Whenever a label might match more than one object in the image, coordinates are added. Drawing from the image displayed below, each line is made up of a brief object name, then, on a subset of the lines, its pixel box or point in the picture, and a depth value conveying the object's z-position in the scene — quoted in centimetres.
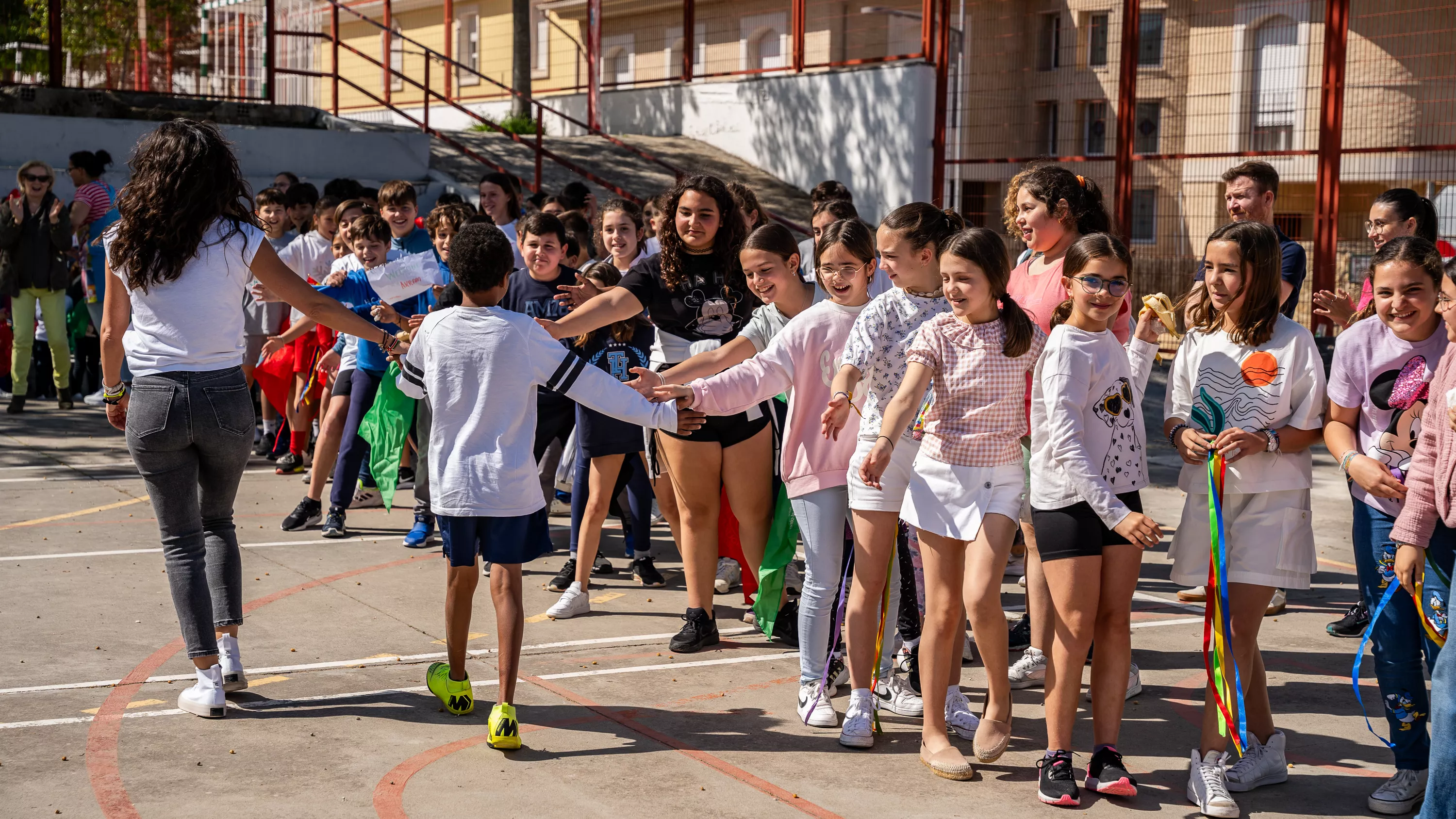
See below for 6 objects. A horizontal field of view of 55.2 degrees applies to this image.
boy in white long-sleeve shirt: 468
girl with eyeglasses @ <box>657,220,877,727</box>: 505
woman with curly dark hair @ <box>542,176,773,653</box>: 582
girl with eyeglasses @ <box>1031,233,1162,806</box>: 421
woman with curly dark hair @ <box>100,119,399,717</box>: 480
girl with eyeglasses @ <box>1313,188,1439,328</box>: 638
